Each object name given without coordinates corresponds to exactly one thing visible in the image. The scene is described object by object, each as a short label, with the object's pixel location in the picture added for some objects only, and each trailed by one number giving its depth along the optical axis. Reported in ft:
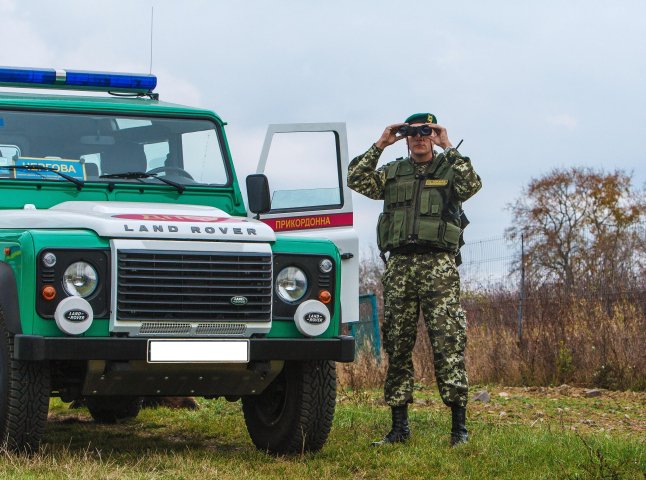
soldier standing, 36.96
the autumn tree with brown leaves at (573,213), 217.78
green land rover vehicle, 31.03
